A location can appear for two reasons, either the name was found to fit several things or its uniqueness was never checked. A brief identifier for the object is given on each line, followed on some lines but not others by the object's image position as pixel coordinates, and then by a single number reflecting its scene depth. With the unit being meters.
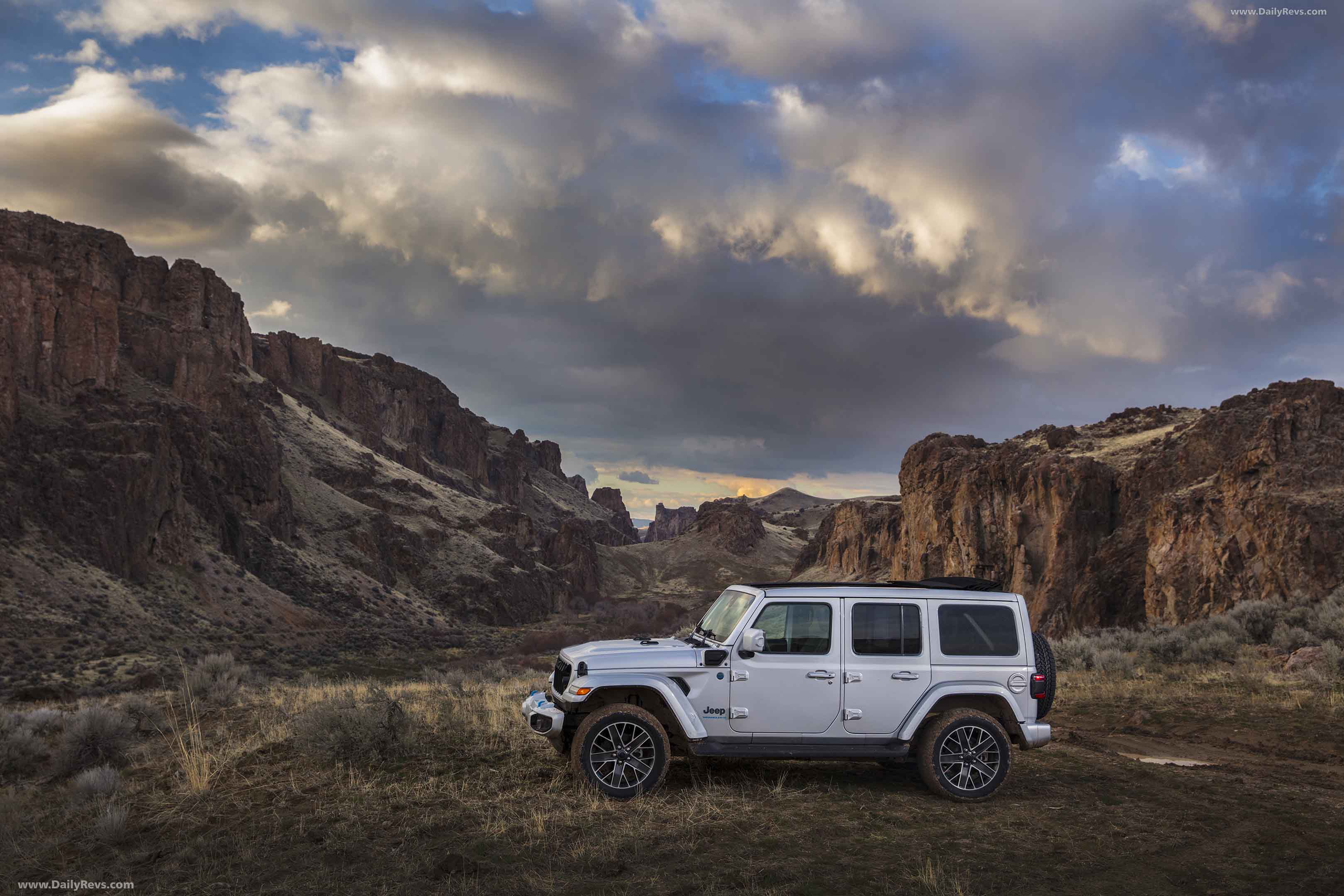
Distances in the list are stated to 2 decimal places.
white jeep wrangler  7.91
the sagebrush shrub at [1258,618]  22.03
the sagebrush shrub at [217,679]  16.09
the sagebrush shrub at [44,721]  13.72
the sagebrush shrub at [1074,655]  19.83
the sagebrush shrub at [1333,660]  15.16
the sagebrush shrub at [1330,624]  18.89
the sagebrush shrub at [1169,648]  19.64
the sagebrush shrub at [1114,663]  18.06
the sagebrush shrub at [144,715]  13.32
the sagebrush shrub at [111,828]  7.07
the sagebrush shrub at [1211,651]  18.80
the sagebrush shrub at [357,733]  9.27
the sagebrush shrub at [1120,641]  21.89
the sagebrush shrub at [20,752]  11.34
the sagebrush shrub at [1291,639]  18.86
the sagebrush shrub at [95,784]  8.72
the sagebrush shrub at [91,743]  10.78
